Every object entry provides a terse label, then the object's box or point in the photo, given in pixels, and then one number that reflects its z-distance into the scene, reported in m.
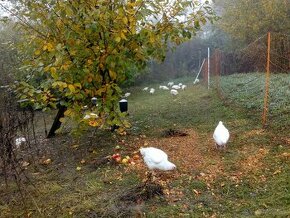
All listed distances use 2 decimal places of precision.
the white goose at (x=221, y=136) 3.25
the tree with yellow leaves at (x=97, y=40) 3.19
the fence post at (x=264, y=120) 4.02
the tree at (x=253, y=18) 9.12
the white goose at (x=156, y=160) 2.67
